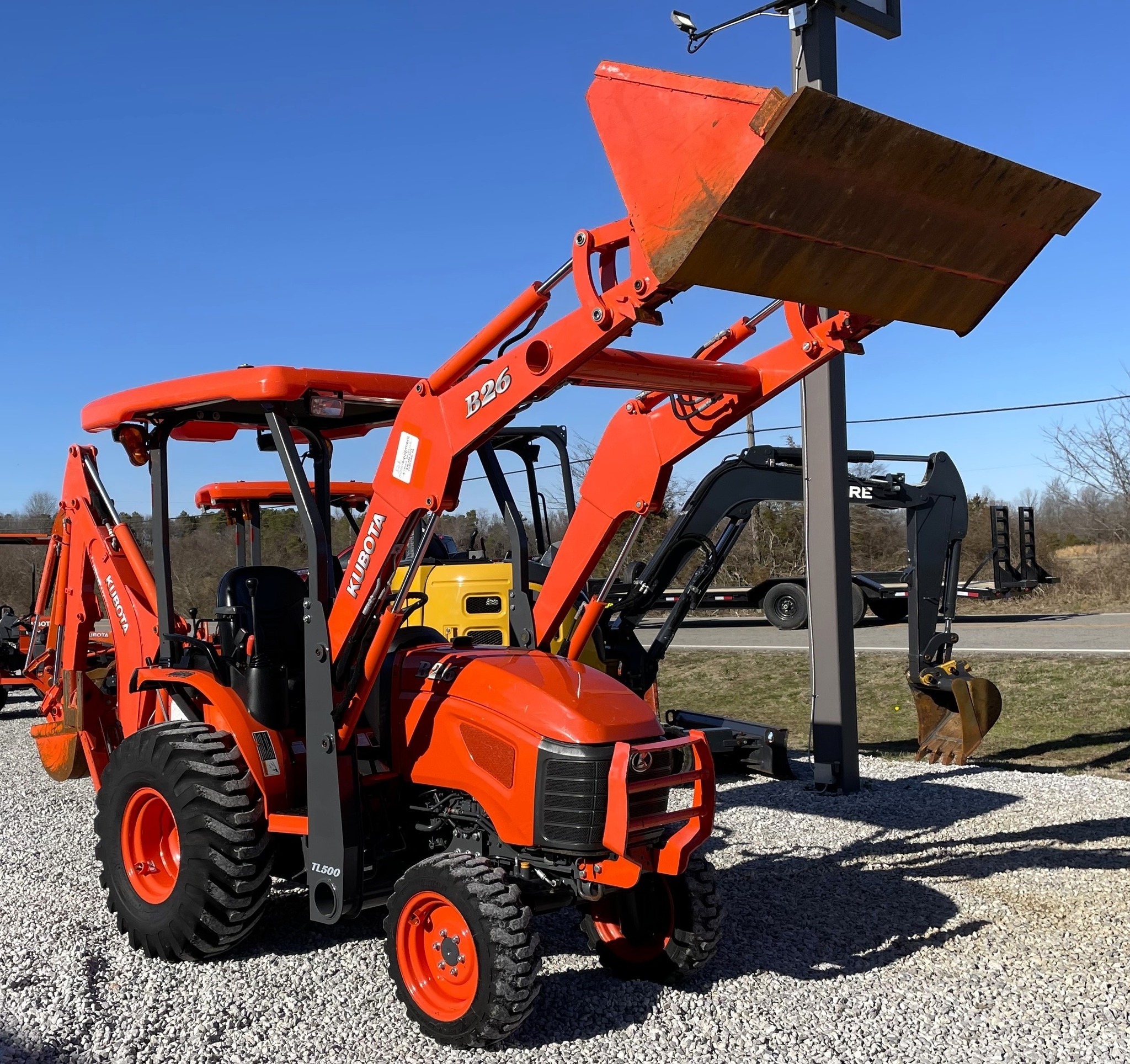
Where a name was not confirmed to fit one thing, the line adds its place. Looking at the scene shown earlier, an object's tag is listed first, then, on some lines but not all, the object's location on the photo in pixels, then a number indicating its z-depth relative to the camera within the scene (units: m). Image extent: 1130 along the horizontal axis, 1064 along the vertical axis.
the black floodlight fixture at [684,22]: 7.74
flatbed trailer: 9.82
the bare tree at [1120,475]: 30.73
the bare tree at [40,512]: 42.06
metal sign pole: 9.14
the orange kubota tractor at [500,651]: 3.74
